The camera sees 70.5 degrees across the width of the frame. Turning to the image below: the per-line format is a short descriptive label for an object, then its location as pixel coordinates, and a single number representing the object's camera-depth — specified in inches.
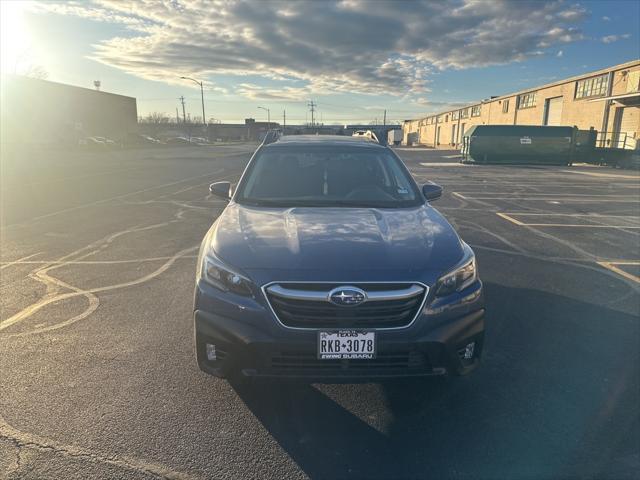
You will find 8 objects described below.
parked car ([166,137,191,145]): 2815.9
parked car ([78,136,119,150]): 1846.7
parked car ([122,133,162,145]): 2565.7
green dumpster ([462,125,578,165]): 1225.4
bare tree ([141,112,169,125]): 5118.1
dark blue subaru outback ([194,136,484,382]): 105.1
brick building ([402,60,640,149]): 1247.5
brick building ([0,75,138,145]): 1930.4
